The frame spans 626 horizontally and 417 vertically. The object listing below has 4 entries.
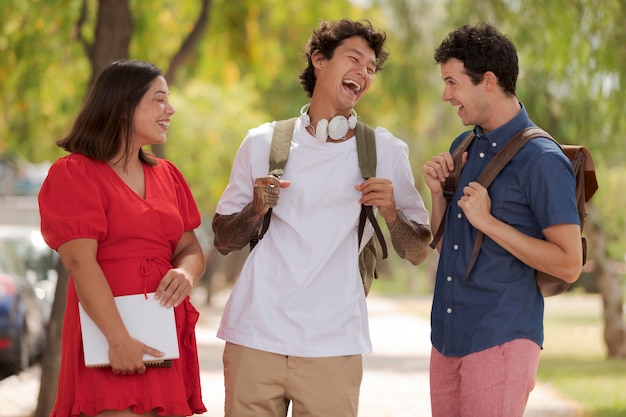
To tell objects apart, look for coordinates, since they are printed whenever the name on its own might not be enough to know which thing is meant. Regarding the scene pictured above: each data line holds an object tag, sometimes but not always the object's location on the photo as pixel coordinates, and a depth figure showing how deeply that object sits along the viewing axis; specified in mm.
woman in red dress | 4457
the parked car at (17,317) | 12984
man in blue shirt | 4453
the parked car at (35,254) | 16578
